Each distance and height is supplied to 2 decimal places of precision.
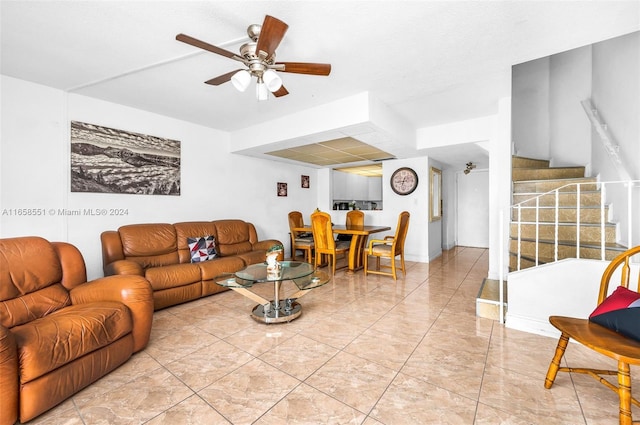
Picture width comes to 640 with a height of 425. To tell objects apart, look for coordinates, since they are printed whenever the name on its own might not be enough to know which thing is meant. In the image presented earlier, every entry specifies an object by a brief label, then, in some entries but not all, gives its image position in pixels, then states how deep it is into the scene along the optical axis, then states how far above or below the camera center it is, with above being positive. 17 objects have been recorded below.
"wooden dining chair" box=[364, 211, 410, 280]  4.07 -0.61
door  6.79 -0.01
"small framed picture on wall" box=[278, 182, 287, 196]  5.86 +0.45
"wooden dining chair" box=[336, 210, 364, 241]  5.51 -0.19
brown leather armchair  1.38 -0.71
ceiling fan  1.67 +1.02
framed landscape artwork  3.22 +0.64
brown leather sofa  2.94 -0.61
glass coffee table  2.51 -0.71
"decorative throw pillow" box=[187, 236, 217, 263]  3.65 -0.54
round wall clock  5.58 +0.60
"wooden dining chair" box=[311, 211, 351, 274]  4.24 -0.44
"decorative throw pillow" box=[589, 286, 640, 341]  1.34 -0.56
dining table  4.46 -0.60
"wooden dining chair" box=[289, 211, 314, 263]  5.02 -0.58
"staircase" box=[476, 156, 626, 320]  2.59 -0.20
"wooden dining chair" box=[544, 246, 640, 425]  1.22 -0.65
